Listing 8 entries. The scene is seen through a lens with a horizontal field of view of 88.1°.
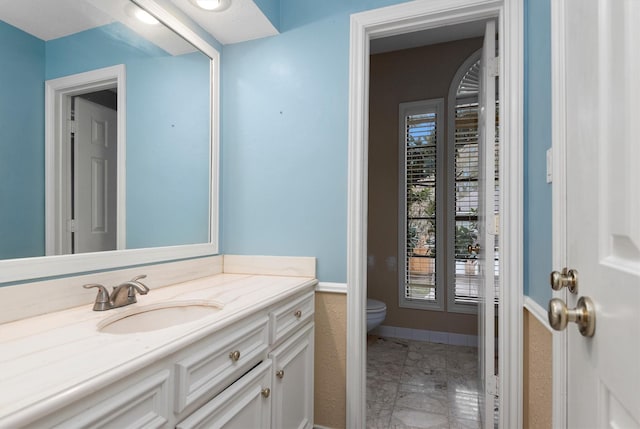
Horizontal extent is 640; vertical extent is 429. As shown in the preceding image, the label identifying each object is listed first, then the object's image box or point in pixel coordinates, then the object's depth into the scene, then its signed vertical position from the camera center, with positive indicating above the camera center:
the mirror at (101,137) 1.04 +0.30
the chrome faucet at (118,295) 1.12 -0.29
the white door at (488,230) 1.56 -0.07
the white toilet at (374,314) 2.71 -0.83
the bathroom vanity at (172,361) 0.60 -0.35
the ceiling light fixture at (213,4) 1.58 +1.01
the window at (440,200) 2.97 +0.14
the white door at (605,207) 0.47 +0.02
